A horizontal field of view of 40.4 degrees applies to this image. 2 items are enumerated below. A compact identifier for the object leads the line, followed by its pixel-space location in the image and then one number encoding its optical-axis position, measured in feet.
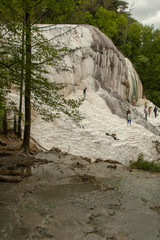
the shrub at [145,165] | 33.63
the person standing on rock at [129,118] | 49.89
